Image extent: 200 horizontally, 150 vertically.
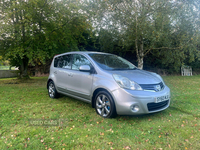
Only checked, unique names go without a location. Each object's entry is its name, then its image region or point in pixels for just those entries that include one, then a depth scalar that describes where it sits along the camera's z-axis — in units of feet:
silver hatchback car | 10.77
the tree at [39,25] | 31.22
